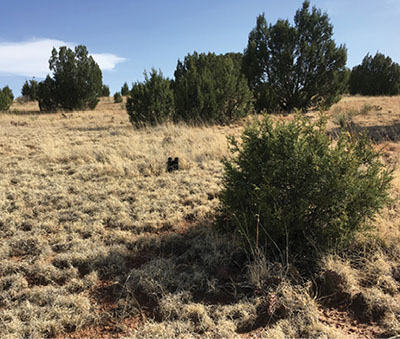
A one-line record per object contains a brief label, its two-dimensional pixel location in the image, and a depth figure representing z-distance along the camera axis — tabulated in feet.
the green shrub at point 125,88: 107.14
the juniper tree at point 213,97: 37.40
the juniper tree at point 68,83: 69.72
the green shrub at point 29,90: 97.77
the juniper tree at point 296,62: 50.16
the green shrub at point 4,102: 63.62
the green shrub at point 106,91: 114.61
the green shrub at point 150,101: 38.51
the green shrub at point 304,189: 8.43
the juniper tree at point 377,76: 89.71
